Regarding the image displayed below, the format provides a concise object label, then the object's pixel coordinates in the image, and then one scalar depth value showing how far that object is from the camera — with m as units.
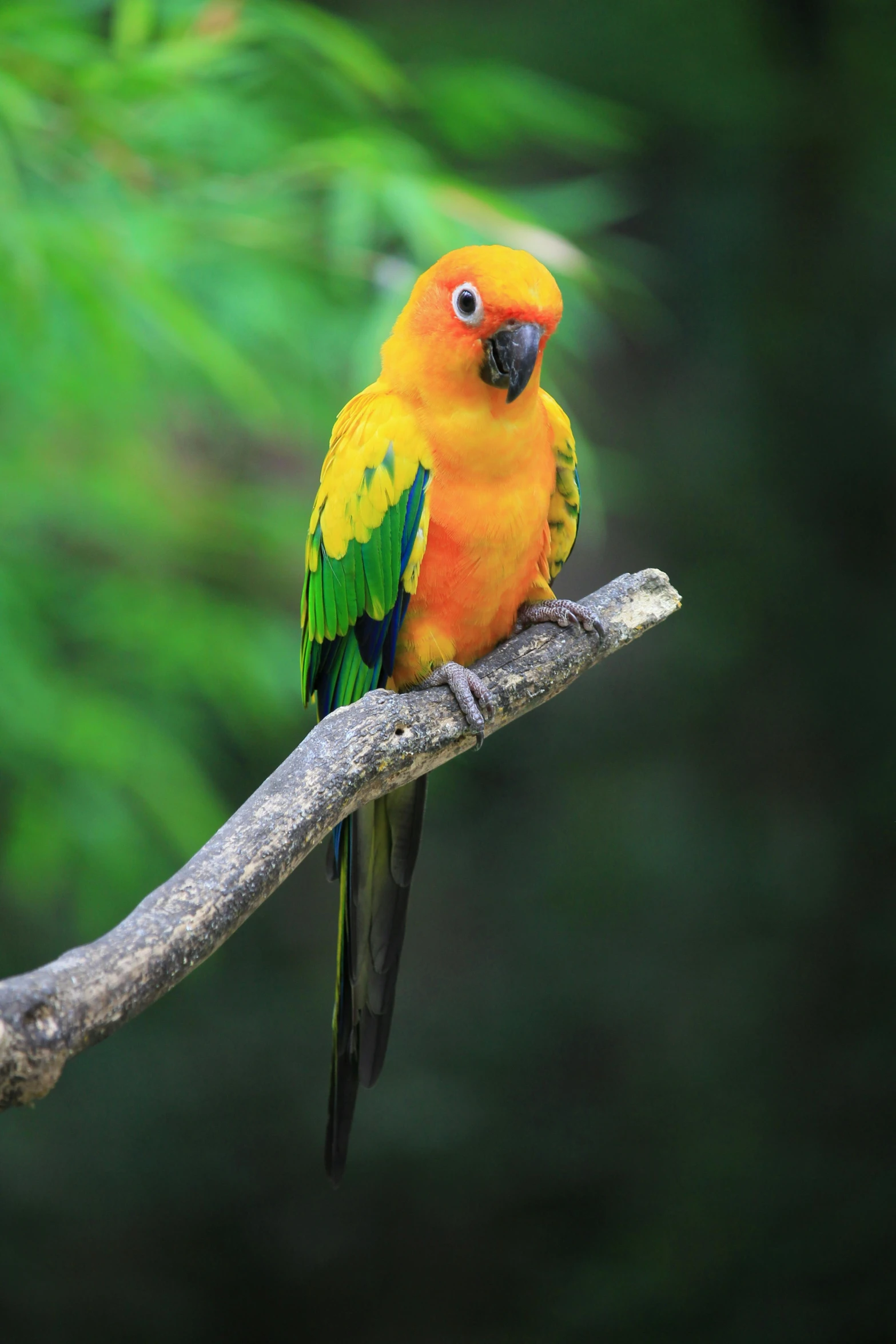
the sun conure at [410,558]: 2.89
